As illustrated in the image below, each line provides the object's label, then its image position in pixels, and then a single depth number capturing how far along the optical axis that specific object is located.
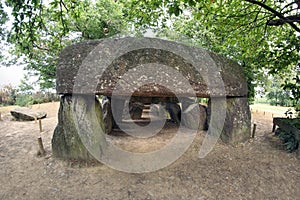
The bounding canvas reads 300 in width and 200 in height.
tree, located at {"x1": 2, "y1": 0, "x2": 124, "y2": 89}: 8.87
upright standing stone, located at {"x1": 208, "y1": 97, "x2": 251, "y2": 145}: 4.50
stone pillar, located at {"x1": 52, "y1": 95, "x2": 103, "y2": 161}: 3.45
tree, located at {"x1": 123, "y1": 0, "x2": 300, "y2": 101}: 4.54
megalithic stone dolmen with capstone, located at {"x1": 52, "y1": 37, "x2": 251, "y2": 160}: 3.13
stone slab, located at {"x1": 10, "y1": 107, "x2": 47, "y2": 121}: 7.45
